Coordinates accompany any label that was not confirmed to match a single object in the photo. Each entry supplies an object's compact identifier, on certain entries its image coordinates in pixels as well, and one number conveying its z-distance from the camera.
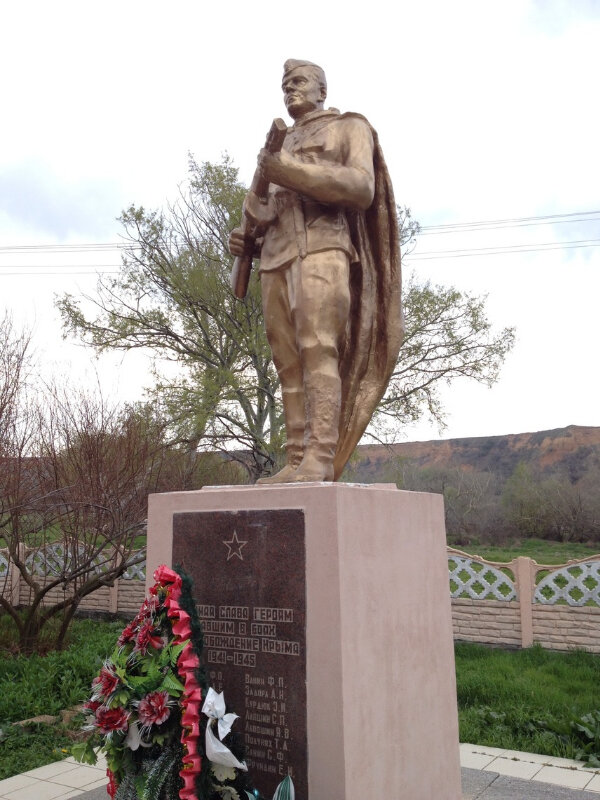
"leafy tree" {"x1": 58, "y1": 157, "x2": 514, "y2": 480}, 14.25
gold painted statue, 2.86
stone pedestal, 2.31
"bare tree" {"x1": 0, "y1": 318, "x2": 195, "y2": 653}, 7.54
